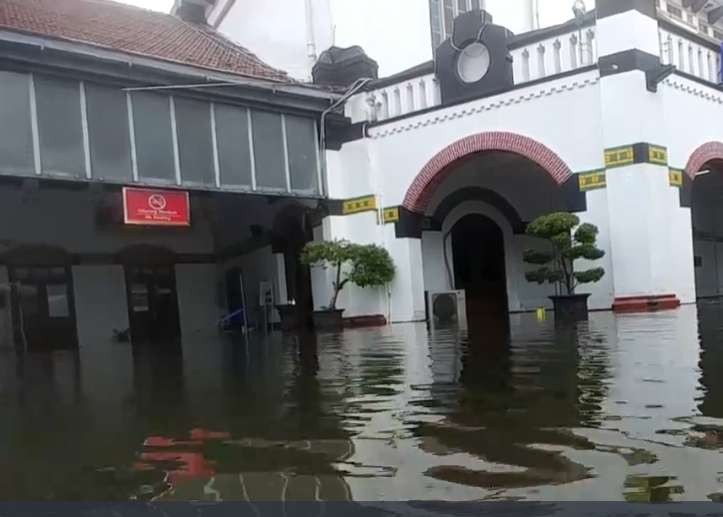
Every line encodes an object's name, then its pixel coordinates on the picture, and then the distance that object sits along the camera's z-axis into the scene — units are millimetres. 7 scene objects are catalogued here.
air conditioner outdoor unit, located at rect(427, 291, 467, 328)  15500
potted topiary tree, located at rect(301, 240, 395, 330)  15164
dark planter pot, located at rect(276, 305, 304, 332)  16891
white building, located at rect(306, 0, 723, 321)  12406
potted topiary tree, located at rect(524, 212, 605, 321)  12211
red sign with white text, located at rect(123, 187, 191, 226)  13078
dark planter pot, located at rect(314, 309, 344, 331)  15484
